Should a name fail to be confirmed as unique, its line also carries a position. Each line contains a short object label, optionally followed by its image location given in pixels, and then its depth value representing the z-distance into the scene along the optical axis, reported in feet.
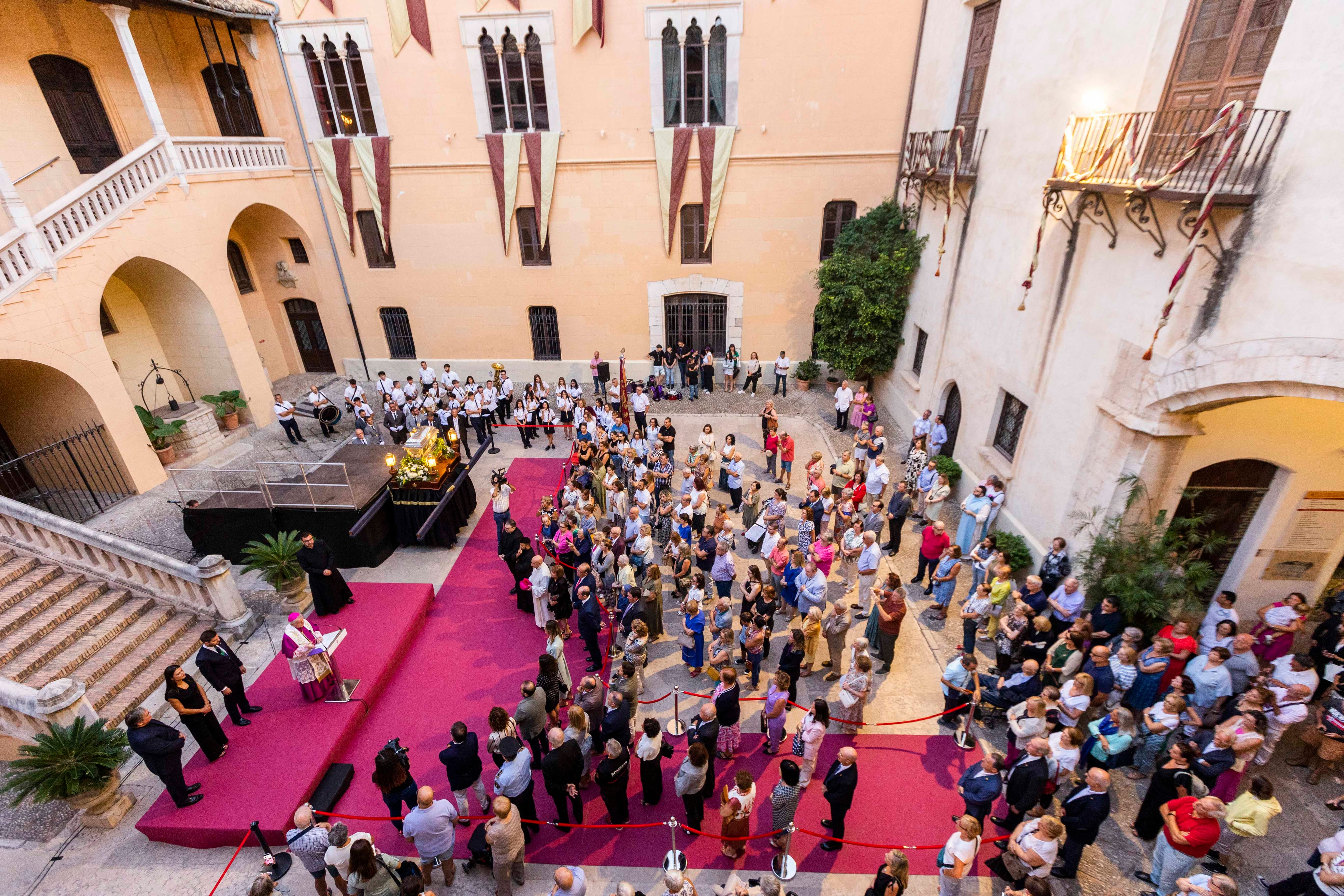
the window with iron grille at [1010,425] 39.75
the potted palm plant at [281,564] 36.83
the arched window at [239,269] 66.49
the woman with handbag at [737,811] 21.90
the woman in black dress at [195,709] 25.90
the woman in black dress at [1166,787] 21.59
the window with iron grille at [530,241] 65.26
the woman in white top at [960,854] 19.65
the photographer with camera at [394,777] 23.32
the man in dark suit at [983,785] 22.12
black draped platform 40.63
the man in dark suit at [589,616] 30.86
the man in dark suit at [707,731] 24.14
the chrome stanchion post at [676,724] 29.12
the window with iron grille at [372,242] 65.72
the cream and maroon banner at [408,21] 56.90
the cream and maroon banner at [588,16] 55.47
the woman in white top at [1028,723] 23.22
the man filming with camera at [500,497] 41.65
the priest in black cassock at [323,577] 35.76
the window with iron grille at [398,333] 69.97
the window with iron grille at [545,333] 68.90
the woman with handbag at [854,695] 26.66
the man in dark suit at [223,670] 27.78
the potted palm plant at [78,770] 24.14
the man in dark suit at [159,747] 24.12
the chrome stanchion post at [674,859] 22.57
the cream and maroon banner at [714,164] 59.77
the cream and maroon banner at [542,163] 60.80
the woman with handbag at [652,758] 23.75
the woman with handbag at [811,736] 23.71
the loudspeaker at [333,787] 26.48
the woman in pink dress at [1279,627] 27.48
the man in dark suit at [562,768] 23.30
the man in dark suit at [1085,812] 20.75
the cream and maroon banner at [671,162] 60.13
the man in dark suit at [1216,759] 21.84
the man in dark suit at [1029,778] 22.02
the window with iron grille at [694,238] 64.03
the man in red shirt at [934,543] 36.40
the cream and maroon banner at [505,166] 61.16
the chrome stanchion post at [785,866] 23.32
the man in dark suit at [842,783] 21.90
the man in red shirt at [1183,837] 19.83
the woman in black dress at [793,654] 27.99
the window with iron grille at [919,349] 55.21
